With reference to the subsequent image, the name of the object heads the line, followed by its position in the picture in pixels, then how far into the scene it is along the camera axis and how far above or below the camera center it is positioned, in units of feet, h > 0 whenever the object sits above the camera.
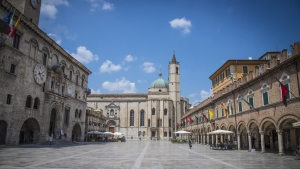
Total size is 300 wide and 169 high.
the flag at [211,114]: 115.75 +2.60
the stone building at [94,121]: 163.24 -2.39
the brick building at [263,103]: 58.49 +5.49
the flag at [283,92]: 58.54 +7.18
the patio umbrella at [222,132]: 92.43 -5.15
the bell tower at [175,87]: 281.11 +40.53
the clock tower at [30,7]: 101.65 +51.29
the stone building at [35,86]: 78.07 +13.99
